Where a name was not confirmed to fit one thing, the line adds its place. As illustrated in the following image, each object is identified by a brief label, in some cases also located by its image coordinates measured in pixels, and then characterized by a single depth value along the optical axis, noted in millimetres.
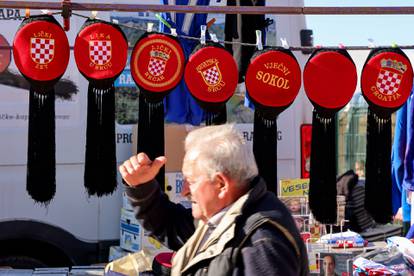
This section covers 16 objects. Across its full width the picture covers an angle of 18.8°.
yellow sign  8188
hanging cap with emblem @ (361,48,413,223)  5917
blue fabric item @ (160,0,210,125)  7328
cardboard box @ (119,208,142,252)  8290
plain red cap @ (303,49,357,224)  5849
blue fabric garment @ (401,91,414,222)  6759
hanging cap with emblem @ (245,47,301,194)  5777
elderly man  3305
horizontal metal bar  5198
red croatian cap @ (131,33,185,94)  5648
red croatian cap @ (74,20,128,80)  5467
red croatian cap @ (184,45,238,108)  5754
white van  7996
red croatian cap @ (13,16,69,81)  5328
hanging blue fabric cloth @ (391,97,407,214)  6936
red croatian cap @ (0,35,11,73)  7008
